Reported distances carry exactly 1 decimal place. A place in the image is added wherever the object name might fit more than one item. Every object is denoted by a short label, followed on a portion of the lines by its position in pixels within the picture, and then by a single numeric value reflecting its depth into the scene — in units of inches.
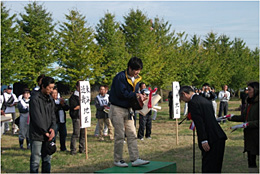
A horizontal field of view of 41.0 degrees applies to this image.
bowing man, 228.4
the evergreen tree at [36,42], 1321.4
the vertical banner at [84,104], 386.0
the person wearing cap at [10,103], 576.7
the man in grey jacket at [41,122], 243.6
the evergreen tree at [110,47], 1386.9
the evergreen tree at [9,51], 1092.5
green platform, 235.6
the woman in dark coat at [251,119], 259.3
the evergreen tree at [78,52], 1266.0
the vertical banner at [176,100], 476.7
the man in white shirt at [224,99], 734.1
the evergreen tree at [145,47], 1389.0
